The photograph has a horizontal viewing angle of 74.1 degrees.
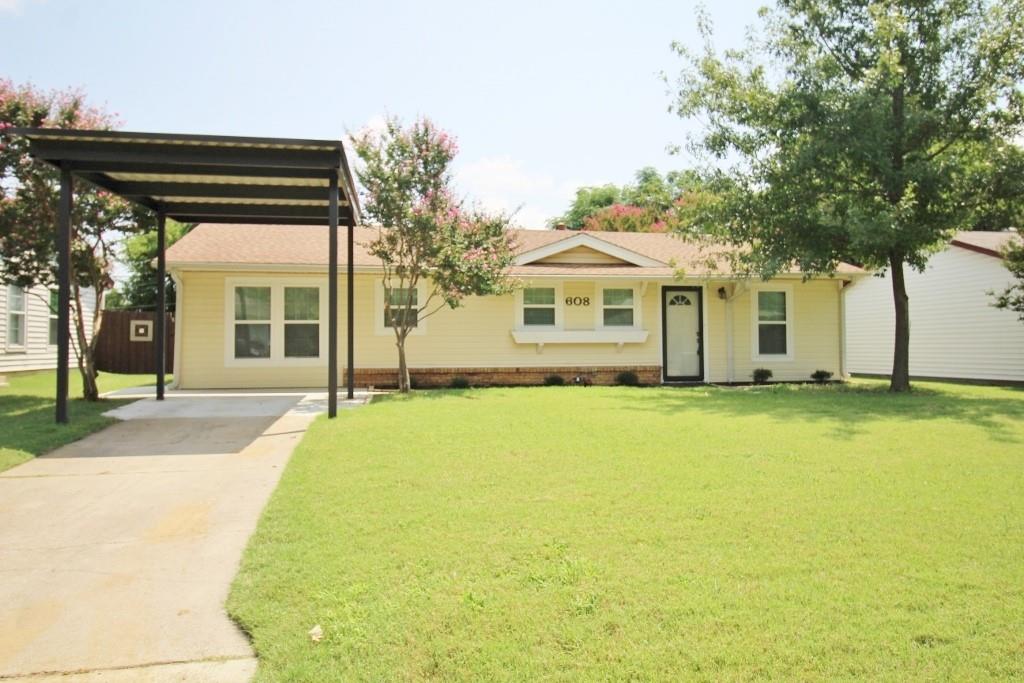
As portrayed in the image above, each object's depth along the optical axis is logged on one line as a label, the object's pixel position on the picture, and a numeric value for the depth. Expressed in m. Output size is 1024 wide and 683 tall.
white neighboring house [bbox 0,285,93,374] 17.20
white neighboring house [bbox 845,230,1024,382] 16.69
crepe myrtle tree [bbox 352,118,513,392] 12.23
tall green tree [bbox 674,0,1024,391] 12.23
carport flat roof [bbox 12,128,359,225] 8.09
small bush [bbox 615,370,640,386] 15.18
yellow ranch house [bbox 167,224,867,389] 13.78
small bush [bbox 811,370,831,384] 16.02
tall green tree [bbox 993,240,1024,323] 14.61
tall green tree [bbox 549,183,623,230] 46.00
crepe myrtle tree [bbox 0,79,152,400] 10.31
